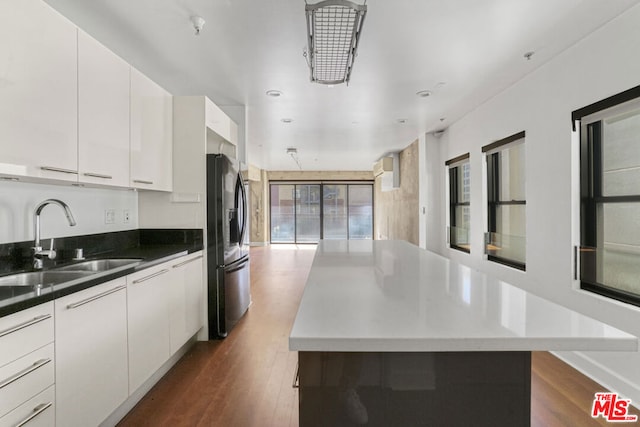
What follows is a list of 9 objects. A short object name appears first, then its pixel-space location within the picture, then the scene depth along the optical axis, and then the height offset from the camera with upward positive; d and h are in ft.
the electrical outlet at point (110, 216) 8.65 -0.03
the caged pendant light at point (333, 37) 4.93 +3.12
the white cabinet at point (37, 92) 4.71 +1.94
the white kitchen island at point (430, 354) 2.58 -1.30
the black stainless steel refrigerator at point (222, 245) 9.91 -0.96
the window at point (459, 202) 15.89 +0.50
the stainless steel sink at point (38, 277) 5.58 -1.10
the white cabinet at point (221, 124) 10.05 +3.07
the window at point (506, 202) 11.37 +0.38
